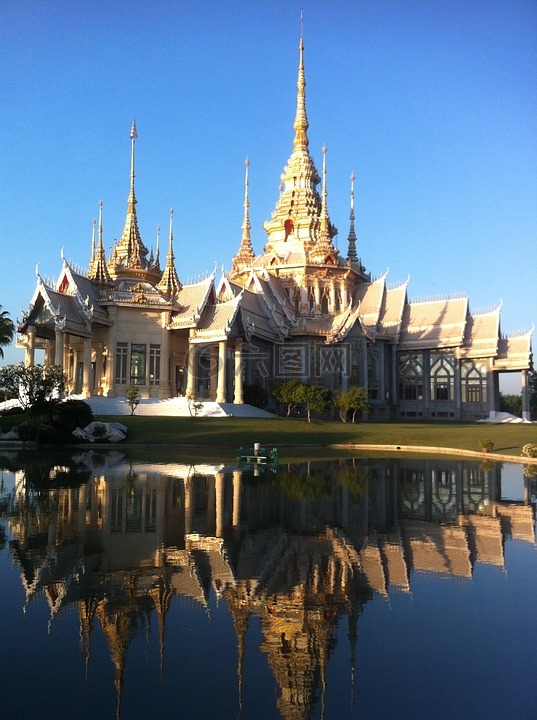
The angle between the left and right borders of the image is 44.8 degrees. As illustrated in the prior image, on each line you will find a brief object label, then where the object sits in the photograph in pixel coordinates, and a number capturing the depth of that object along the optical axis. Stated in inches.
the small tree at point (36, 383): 1278.3
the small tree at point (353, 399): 1776.6
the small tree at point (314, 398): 1794.0
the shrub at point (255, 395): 1894.7
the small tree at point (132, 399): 1513.3
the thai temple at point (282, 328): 1813.5
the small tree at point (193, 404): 1588.3
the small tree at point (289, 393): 1826.4
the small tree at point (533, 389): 3346.5
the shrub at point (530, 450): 1106.1
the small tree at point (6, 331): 2068.2
